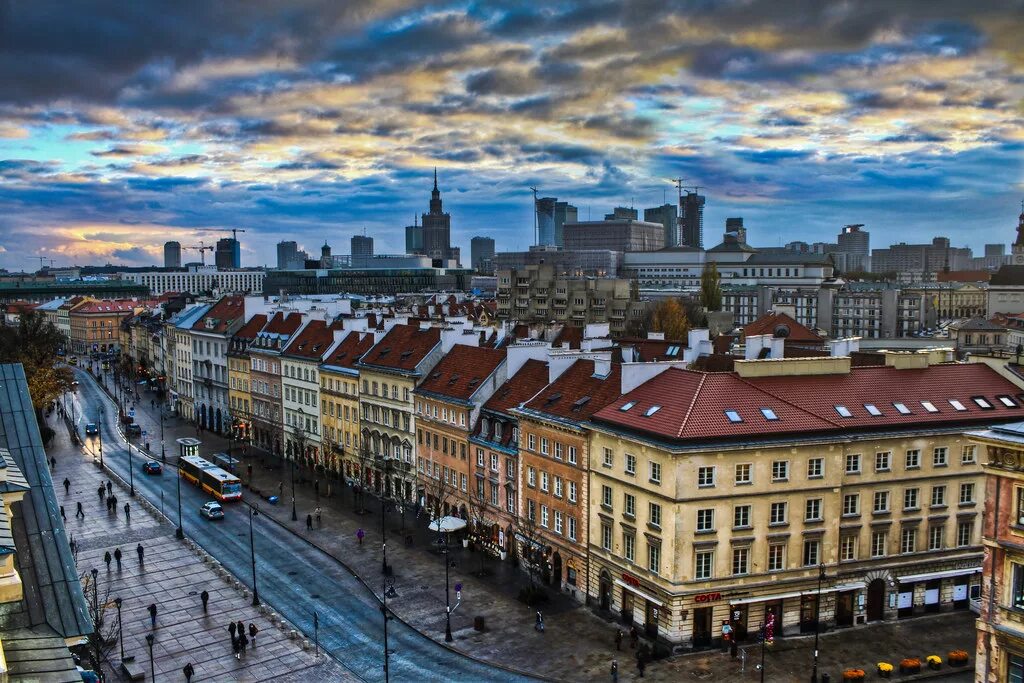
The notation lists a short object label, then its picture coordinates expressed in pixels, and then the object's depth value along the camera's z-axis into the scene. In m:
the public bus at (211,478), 89.69
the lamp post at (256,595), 62.53
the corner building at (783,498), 54.25
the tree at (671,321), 173.18
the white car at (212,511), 83.62
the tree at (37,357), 119.06
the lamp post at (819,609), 53.29
